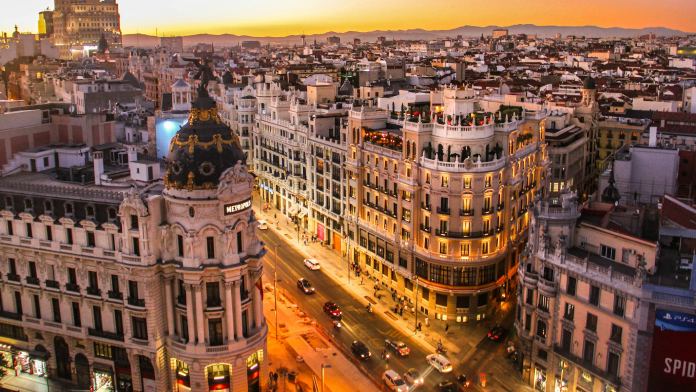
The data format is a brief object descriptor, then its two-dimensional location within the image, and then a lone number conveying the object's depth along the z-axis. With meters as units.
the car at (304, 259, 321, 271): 118.44
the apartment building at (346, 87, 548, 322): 97.00
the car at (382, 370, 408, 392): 80.20
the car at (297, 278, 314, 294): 108.12
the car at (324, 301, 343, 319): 99.25
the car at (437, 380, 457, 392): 81.06
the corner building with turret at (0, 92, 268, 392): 73.81
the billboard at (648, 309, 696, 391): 62.28
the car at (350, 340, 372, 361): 88.07
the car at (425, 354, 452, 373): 84.69
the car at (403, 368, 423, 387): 82.65
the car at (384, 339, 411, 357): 89.19
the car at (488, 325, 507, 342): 92.81
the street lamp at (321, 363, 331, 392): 77.89
